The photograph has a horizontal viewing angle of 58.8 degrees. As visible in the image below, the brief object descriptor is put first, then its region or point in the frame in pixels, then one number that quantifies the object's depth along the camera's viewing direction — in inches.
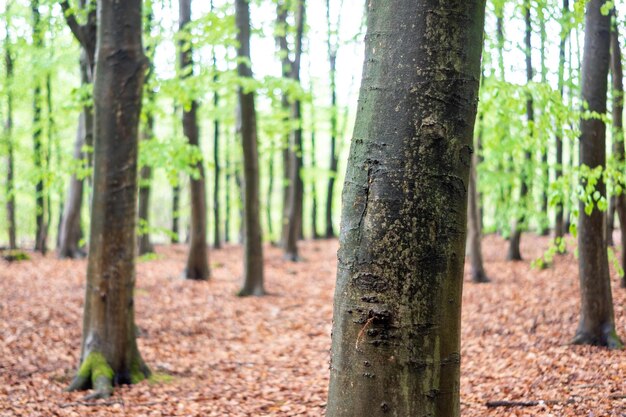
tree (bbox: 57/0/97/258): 525.0
